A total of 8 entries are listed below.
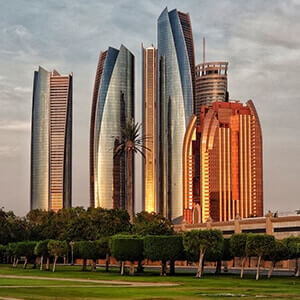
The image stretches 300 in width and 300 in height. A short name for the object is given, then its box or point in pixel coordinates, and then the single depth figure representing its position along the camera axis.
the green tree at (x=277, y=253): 86.31
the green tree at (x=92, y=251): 108.81
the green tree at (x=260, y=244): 85.88
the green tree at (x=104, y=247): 108.44
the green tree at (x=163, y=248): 92.50
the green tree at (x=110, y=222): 134.25
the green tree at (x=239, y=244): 90.62
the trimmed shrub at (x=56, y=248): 110.75
